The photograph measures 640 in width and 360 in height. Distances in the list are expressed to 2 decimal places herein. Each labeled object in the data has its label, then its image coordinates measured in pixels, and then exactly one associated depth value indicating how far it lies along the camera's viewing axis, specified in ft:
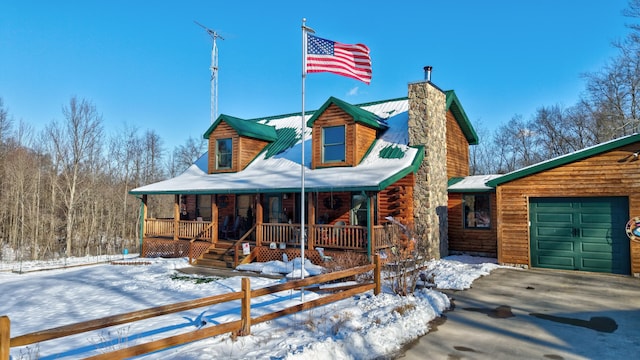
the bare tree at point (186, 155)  159.33
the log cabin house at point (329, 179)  47.70
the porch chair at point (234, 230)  61.41
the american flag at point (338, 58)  33.68
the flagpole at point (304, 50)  33.30
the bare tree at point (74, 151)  86.99
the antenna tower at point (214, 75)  95.92
